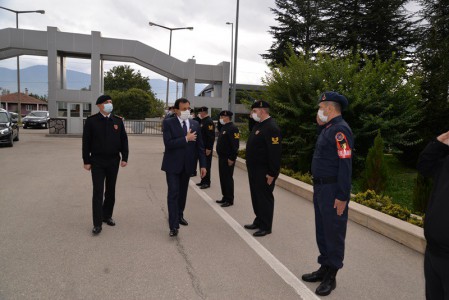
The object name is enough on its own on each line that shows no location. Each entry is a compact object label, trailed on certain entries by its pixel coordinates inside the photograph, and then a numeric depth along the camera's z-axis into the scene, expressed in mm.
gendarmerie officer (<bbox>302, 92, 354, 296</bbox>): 3496
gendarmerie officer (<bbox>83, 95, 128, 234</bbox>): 5180
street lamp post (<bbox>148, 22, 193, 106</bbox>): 32812
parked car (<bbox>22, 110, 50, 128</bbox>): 33500
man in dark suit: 5137
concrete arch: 24781
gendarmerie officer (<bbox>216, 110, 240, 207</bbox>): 7137
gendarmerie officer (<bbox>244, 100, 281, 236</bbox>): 5152
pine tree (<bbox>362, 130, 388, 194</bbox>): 7711
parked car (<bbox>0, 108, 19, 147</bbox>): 16028
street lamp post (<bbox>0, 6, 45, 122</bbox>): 32188
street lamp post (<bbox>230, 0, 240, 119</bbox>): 19438
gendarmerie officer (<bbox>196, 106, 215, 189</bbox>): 8953
